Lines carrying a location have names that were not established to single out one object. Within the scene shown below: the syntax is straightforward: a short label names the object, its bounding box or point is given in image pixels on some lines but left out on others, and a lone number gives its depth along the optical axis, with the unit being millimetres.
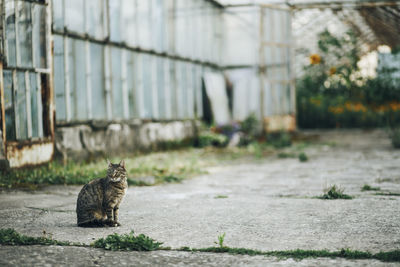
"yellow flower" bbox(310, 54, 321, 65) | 15755
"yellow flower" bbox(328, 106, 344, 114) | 18697
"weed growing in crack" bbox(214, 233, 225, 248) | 3319
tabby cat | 3910
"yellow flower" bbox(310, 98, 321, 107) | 18828
